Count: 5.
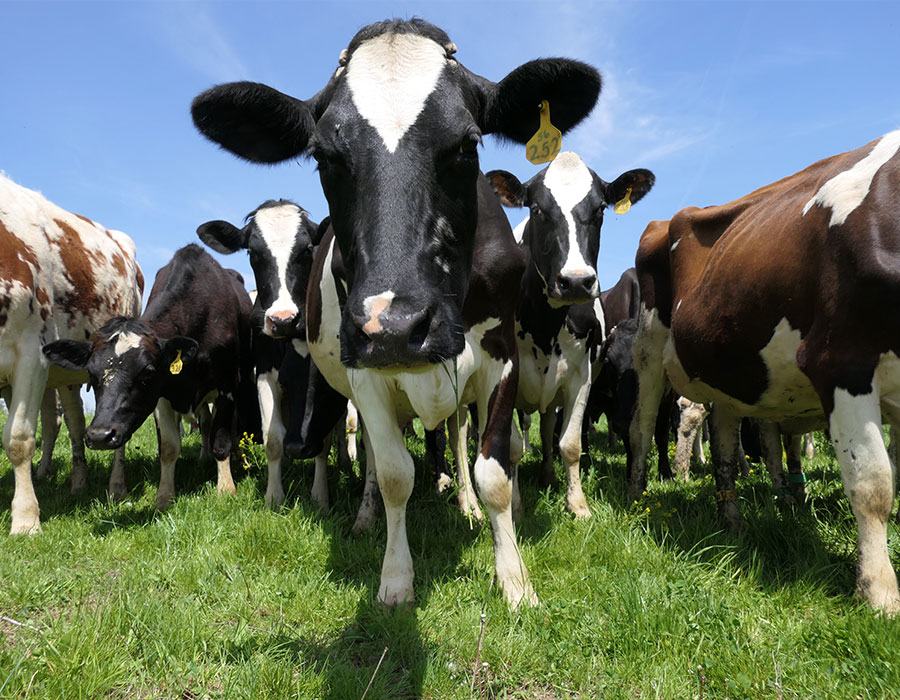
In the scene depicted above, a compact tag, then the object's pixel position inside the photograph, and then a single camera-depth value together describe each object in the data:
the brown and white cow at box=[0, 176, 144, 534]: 5.27
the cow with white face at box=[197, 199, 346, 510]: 5.61
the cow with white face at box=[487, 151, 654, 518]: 5.30
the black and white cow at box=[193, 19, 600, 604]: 2.10
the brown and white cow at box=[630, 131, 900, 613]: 2.92
